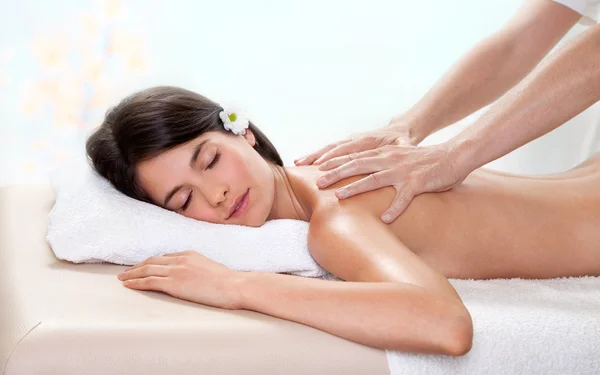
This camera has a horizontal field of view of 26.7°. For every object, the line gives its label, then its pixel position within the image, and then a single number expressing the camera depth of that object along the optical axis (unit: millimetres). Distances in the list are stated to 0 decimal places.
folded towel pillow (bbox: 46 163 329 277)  1656
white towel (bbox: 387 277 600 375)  1448
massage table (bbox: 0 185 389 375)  1407
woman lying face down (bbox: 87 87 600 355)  1548
